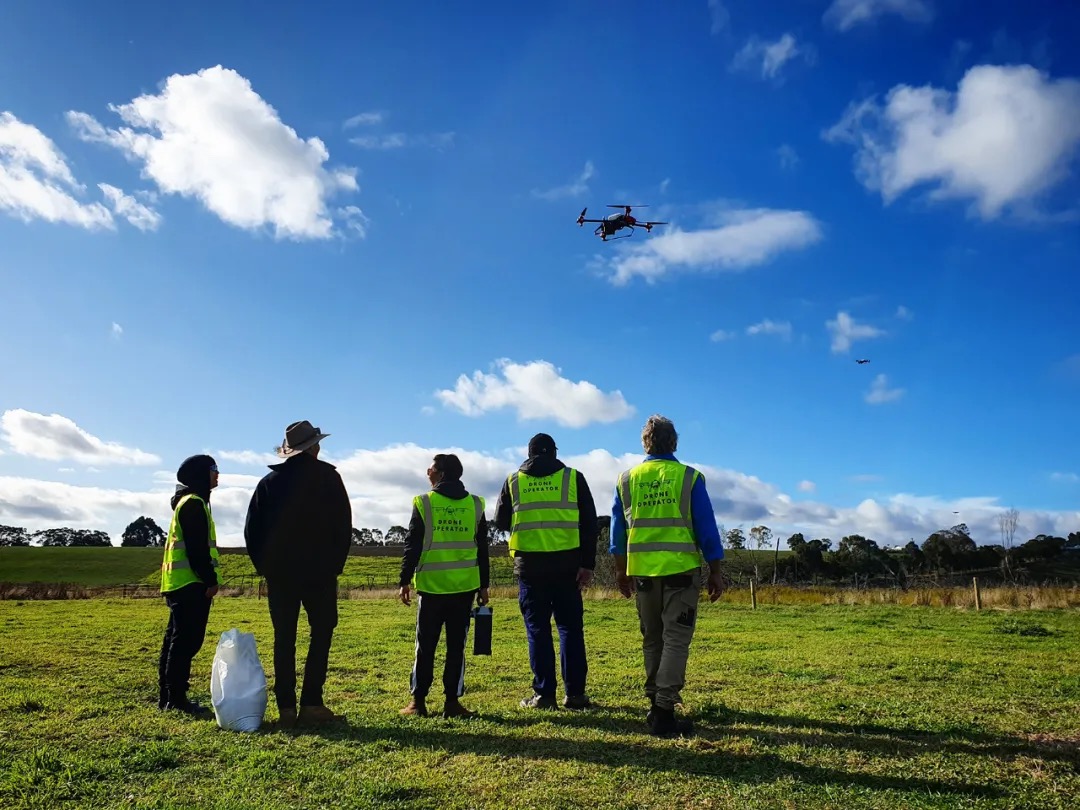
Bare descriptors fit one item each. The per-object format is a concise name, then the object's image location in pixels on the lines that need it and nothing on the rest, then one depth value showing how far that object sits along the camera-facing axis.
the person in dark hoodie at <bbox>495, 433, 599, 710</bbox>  6.78
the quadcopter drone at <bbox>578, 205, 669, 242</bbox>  25.36
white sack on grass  5.94
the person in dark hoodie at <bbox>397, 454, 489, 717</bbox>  6.56
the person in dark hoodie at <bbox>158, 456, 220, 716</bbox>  6.95
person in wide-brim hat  6.34
